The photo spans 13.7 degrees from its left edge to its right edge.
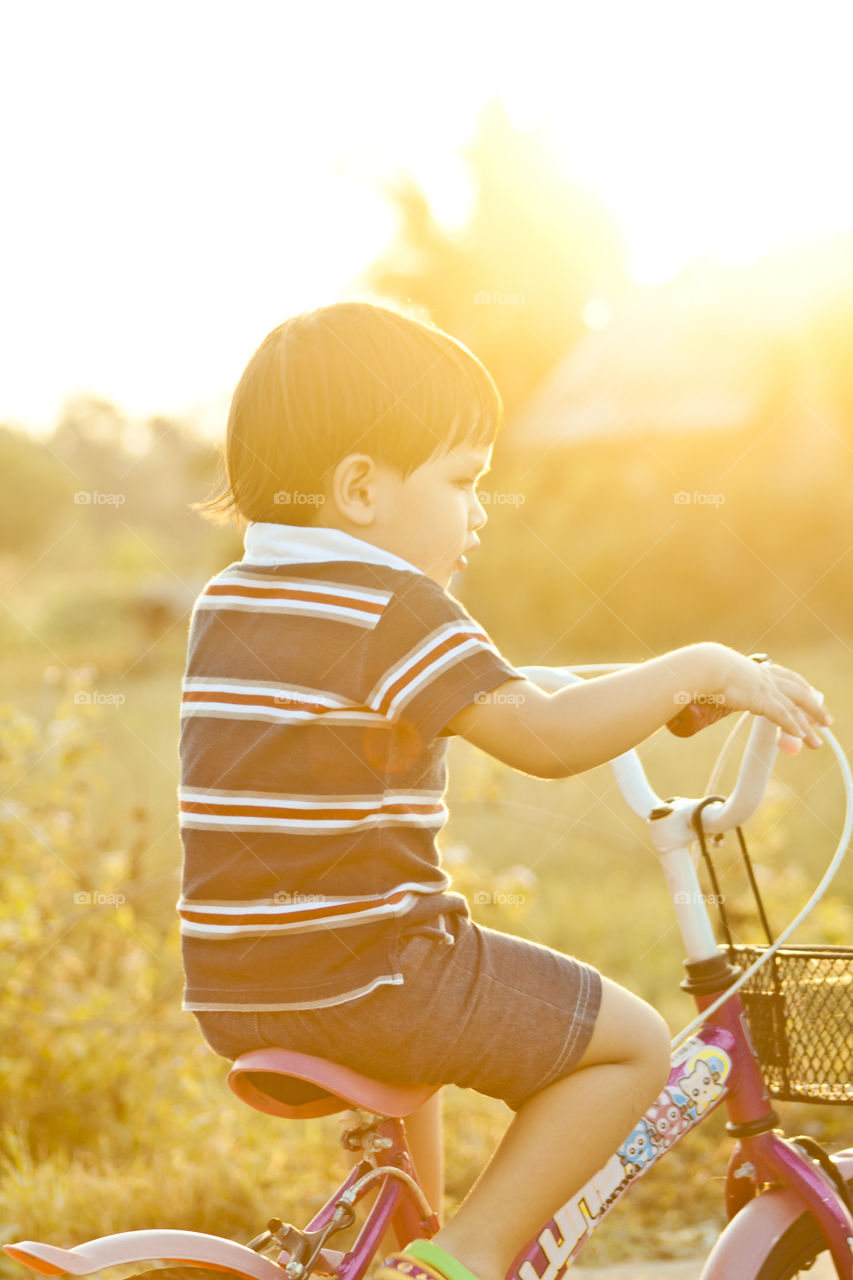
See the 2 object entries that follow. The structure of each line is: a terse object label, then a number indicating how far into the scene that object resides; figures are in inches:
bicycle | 102.4
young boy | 100.3
